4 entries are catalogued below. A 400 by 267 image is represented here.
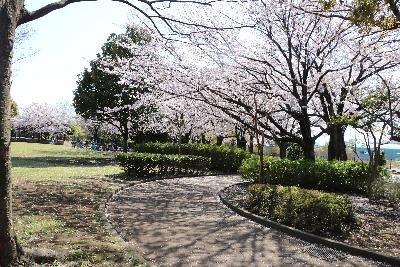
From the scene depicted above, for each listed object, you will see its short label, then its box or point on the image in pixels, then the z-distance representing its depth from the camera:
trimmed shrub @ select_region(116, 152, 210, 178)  18.53
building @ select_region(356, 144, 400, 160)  38.74
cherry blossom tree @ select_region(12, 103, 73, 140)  78.00
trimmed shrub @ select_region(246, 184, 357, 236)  7.47
